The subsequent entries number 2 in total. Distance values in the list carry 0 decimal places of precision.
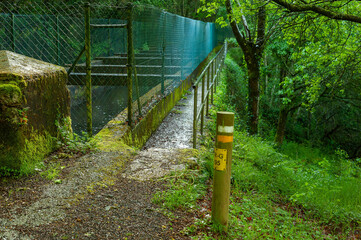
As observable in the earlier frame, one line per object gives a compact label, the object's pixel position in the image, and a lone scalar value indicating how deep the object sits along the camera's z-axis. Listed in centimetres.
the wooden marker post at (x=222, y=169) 283
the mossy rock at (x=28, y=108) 340
